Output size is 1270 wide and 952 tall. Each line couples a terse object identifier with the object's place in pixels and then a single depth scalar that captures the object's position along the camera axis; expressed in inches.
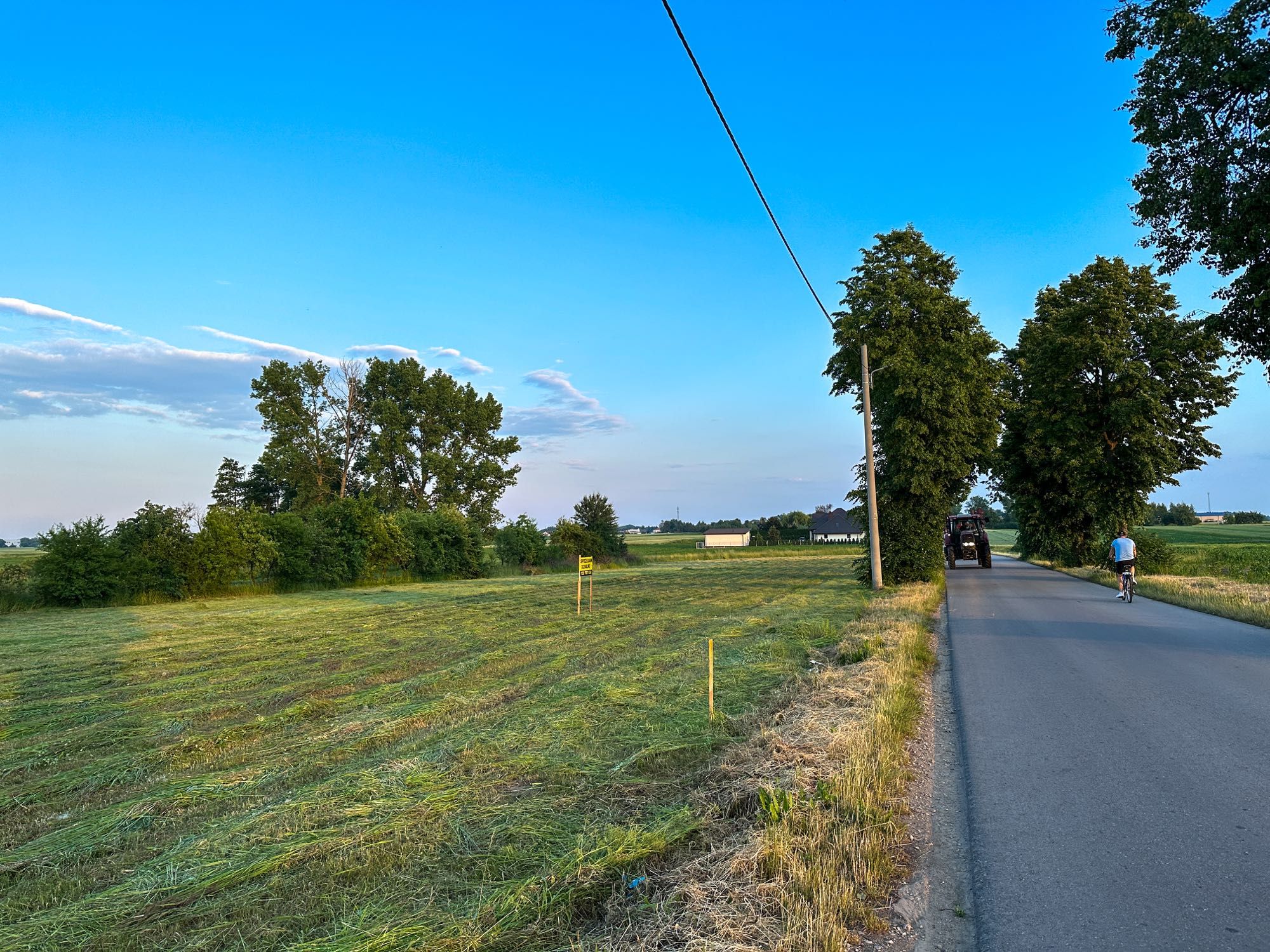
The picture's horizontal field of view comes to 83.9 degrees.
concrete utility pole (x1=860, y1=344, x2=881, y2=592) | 858.8
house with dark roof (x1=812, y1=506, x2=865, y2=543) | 4195.4
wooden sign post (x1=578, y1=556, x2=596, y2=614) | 695.7
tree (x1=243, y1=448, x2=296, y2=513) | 2212.1
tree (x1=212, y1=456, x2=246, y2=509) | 2290.8
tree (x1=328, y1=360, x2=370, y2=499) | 1920.5
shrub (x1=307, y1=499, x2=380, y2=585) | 1237.1
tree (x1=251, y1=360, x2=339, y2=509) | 1825.8
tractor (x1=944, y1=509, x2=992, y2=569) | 1509.6
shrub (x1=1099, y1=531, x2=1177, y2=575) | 1164.5
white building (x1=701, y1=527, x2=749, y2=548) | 4062.5
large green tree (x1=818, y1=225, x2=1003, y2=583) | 917.2
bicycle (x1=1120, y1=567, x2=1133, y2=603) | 712.4
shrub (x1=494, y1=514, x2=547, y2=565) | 1790.1
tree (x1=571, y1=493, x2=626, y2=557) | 2091.5
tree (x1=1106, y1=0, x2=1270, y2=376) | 493.0
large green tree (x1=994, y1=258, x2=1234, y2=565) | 1151.6
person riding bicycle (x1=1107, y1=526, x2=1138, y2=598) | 718.5
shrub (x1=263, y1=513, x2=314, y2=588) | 1153.4
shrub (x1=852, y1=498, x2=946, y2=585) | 935.0
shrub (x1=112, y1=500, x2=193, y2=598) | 948.6
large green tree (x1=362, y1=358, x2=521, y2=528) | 1987.0
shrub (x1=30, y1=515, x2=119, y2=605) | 866.1
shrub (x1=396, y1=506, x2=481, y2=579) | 1477.6
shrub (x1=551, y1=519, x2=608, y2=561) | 1947.6
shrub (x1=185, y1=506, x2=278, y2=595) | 1020.5
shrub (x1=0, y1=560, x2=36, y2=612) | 836.6
